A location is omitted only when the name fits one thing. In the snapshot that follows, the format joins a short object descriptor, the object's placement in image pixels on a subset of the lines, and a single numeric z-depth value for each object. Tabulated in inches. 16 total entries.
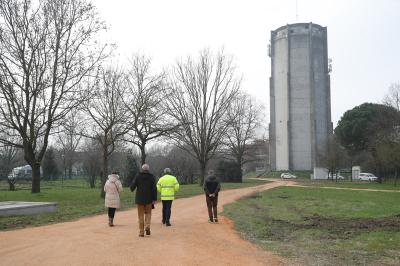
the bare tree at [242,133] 2725.9
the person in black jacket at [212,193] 650.2
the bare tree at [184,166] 2659.9
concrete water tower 3695.9
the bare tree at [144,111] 1341.0
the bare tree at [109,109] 1192.2
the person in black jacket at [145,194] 499.2
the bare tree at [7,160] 2238.4
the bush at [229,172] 2528.8
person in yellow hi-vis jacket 601.6
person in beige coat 582.6
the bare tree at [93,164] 2230.9
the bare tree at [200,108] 1935.3
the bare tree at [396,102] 2137.8
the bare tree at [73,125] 1225.1
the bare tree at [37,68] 1131.3
